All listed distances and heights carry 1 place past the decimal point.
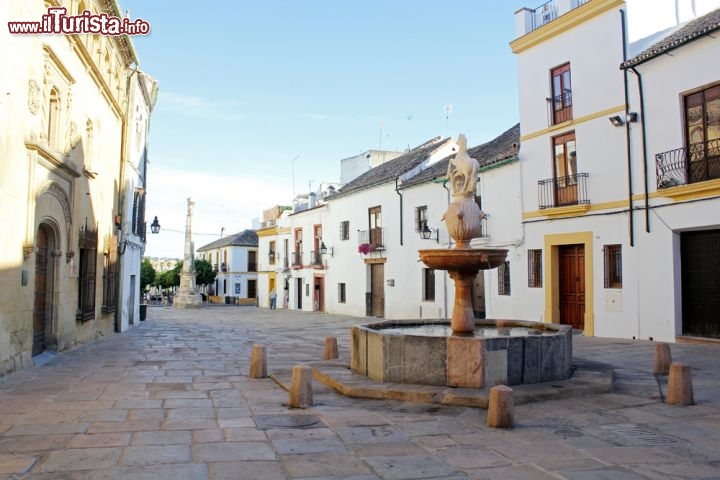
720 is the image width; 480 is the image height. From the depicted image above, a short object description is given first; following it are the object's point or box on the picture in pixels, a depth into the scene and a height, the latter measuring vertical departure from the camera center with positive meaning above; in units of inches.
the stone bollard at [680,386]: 266.2 -49.3
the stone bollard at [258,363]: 350.1 -50.0
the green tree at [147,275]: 2453.2 +23.8
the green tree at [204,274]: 2185.0 +23.9
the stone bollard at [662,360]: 350.3 -49.1
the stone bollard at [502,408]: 226.5 -50.1
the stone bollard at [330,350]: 405.7 -48.6
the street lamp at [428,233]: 869.2 +69.2
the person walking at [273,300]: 1541.5 -52.4
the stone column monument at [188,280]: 1608.0 +1.3
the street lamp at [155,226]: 925.8 +86.2
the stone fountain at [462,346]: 279.4 -33.2
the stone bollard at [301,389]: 264.8 -49.3
